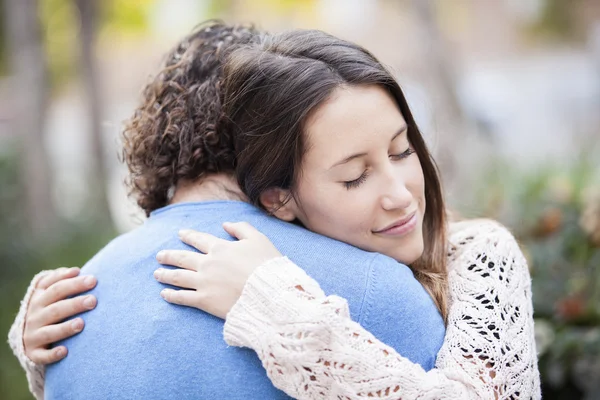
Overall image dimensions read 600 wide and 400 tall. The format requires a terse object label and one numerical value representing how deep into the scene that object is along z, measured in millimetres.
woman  1479
